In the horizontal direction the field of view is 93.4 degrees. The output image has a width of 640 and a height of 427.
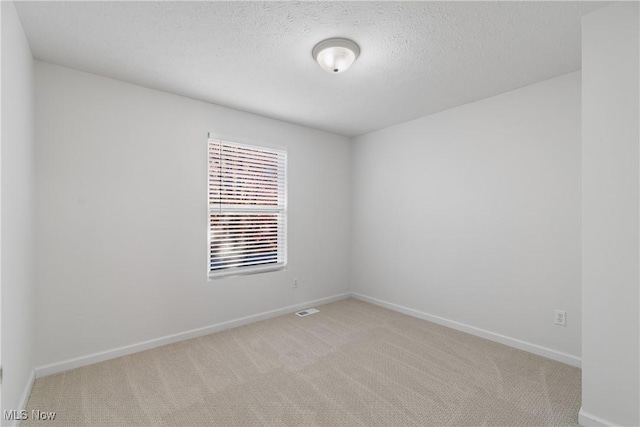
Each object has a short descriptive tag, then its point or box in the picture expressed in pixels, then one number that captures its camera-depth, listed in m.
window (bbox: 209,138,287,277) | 3.36
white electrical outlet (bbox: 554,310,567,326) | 2.62
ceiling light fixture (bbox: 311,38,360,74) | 2.09
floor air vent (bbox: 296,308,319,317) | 3.87
